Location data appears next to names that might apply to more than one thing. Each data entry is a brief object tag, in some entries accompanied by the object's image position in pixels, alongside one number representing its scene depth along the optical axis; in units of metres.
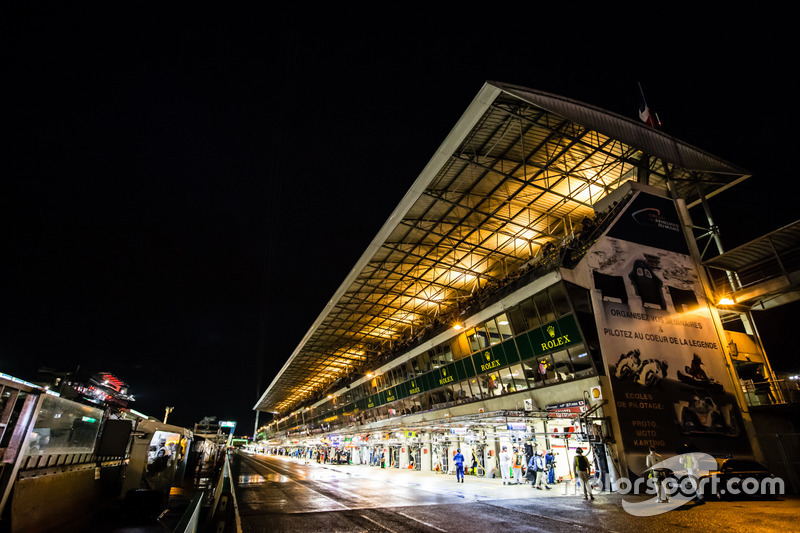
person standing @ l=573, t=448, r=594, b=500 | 13.33
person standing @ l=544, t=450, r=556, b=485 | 17.66
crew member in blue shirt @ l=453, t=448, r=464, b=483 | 20.27
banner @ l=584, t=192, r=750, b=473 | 17.11
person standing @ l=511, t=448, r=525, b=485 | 19.58
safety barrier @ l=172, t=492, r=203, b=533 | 2.63
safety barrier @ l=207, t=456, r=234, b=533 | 5.78
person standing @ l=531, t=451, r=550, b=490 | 16.56
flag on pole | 24.09
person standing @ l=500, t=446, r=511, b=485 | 19.59
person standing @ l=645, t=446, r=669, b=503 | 12.67
